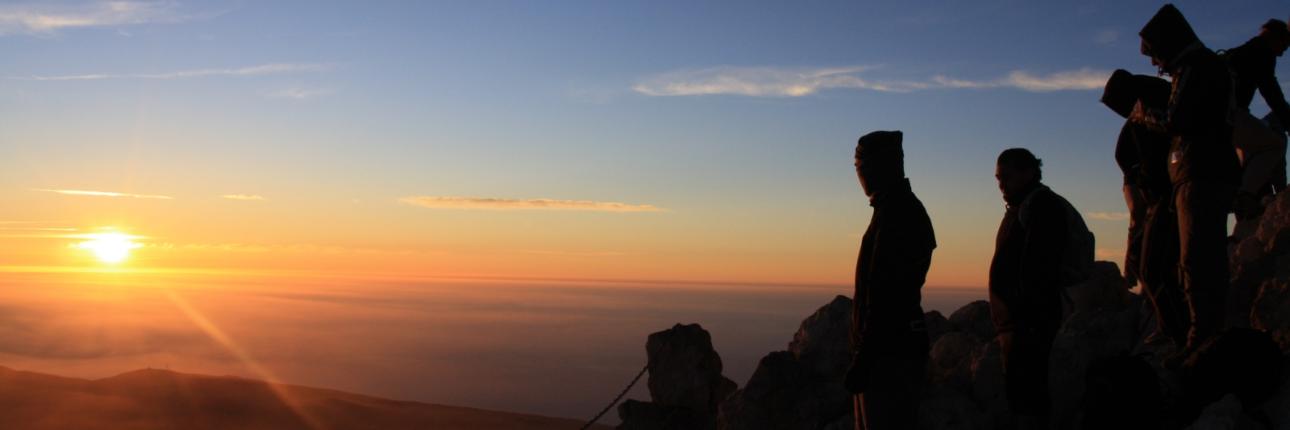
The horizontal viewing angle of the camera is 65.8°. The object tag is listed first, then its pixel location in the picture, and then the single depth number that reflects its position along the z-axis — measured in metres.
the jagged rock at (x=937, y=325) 9.63
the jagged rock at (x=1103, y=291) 8.84
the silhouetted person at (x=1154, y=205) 6.57
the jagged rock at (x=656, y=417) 10.12
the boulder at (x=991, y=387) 7.23
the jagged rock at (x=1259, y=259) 7.51
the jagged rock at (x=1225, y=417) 5.41
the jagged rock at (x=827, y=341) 9.01
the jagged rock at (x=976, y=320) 9.45
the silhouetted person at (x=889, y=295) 4.65
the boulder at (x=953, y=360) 7.94
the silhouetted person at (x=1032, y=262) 5.55
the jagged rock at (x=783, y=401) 8.36
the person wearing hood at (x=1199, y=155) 5.96
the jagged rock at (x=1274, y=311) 6.75
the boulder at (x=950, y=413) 7.20
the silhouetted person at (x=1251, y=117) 6.52
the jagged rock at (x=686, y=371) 10.32
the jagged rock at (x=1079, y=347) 7.07
